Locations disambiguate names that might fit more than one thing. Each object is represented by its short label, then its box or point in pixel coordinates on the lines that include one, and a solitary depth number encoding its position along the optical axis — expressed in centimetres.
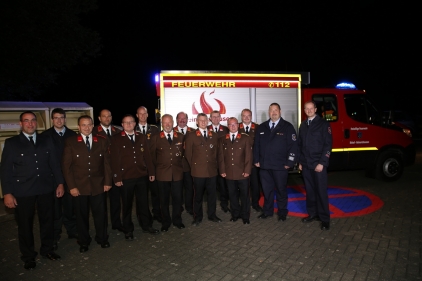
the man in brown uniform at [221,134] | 637
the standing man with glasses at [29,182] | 408
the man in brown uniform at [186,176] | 617
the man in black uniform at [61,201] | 482
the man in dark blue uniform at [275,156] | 566
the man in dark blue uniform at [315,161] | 525
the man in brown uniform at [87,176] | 447
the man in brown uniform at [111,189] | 518
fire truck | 715
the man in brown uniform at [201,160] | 551
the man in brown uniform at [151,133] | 571
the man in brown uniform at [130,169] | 496
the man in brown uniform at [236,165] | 559
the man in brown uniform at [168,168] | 533
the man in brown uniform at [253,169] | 639
